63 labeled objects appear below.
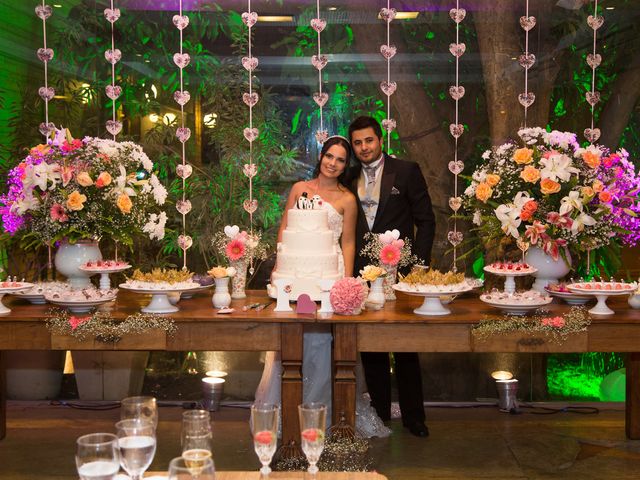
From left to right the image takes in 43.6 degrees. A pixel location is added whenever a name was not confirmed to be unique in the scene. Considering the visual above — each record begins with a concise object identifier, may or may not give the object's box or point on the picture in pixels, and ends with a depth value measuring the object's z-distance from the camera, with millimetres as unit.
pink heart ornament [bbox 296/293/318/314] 4133
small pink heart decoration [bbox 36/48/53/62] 5867
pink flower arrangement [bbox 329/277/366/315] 4062
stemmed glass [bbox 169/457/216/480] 1614
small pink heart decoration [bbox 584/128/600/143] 5809
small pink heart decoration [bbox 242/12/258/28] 5844
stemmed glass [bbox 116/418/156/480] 1795
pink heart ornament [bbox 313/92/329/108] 5875
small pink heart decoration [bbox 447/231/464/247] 5875
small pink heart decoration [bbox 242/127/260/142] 5863
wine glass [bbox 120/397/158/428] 2029
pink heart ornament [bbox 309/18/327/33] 5832
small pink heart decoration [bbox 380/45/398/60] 5844
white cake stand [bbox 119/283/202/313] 4145
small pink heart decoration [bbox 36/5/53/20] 5871
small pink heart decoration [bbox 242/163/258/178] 5867
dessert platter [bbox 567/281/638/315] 4152
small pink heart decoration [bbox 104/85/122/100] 5887
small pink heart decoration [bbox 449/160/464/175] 5859
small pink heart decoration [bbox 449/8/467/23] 5809
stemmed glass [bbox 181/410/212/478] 1700
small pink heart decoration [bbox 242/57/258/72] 5848
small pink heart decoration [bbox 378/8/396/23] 5816
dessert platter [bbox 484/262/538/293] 4246
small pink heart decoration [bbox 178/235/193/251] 5750
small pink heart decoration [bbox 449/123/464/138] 5867
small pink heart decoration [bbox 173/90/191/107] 5871
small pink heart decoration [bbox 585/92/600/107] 5836
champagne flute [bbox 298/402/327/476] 1931
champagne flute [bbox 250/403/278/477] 1921
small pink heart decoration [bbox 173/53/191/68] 5840
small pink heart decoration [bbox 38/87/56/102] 5895
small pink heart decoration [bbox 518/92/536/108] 5766
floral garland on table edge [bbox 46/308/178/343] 4051
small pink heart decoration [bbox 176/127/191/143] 5857
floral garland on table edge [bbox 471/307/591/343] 3990
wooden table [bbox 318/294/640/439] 4008
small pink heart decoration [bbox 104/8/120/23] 5867
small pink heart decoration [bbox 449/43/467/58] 5840
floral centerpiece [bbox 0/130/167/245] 4359
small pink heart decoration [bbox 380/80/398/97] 5844
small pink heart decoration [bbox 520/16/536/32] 5727
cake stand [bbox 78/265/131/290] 4383
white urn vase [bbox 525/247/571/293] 4602
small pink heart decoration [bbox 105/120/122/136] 5879
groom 5094
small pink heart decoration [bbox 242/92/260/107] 5832
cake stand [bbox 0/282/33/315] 4195
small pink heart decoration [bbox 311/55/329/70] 5863
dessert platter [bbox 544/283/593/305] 4410
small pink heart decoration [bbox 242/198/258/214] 5859
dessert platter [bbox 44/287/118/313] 4172
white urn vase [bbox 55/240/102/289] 4559
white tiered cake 4453
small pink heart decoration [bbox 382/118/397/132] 5852
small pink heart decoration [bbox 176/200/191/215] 5863
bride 4617
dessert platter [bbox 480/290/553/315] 4082
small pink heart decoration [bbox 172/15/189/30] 5852
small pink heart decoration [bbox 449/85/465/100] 5859
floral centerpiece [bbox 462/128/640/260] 4352
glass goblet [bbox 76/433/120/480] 1679
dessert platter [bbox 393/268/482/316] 4047
